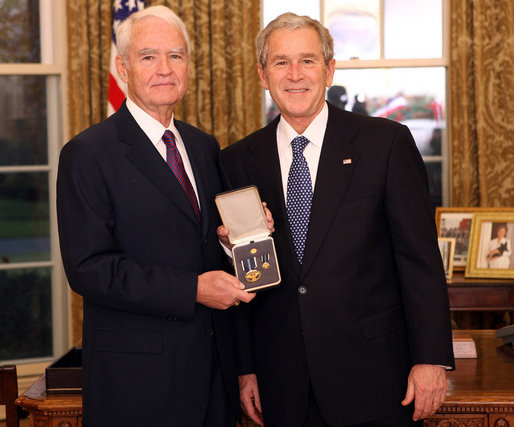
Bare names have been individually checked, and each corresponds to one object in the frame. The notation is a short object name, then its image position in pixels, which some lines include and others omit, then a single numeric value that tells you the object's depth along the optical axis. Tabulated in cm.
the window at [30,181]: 504
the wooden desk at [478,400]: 224
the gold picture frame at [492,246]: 423
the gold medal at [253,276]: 206
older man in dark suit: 200
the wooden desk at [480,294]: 407
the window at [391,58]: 519
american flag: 461
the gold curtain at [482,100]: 486
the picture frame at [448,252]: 422
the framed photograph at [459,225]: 442
